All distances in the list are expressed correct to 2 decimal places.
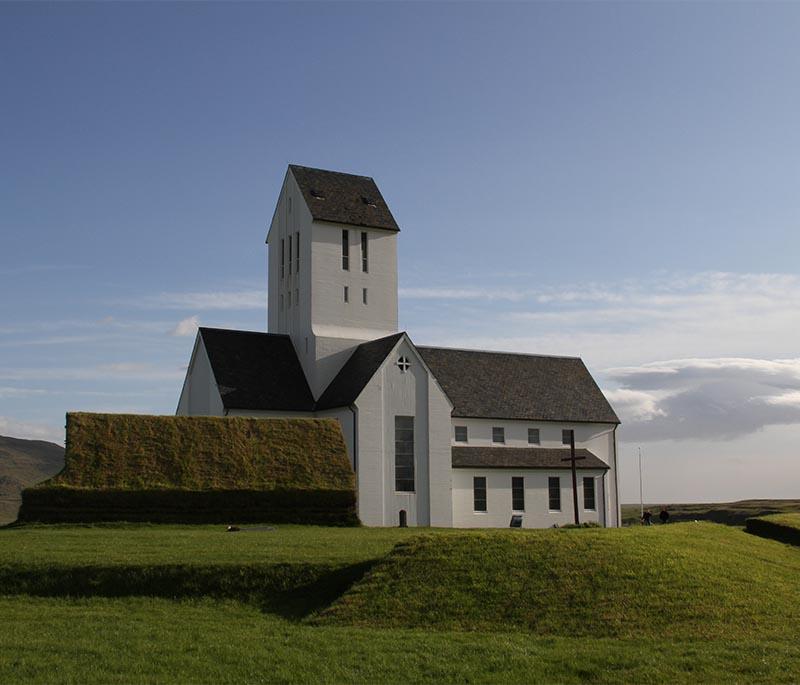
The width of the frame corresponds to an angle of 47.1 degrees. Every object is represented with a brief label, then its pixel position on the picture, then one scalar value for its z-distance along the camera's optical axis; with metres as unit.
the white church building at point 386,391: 43.28
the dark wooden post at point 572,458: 38.72
